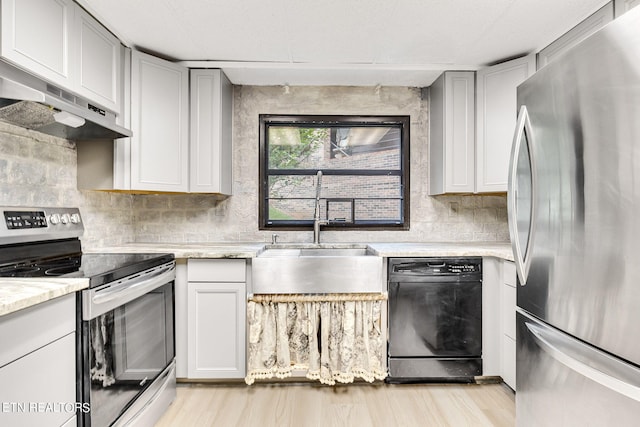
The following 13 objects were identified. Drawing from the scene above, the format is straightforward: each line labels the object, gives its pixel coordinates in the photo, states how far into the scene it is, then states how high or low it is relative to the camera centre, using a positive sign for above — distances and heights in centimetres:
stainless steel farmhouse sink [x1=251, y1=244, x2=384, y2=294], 217 -37
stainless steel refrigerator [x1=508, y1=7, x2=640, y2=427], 92 -5
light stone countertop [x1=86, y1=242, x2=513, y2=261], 216 -22
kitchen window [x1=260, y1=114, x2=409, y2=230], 294 +36
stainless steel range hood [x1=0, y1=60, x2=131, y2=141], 131 +45
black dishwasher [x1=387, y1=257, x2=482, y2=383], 226 -70
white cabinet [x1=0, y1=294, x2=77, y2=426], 98 -47
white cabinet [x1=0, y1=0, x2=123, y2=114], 140 +79
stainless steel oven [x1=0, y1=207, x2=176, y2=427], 133 -43
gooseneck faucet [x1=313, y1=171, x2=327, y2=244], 272 -2
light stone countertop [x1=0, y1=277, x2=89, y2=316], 97 -23
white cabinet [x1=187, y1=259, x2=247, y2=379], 219 -59
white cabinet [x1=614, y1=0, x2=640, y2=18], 169 +103
